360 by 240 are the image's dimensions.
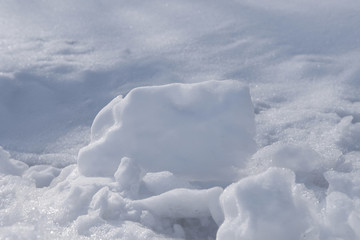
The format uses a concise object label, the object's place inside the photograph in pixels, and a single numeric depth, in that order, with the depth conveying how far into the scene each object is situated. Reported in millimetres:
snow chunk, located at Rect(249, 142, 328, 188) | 3111
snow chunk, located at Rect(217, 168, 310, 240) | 2800
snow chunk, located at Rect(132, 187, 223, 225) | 2932
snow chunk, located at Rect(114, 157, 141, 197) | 3019
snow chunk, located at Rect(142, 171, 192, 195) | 3031
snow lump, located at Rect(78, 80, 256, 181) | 3113
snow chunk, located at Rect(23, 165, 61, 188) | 3201
